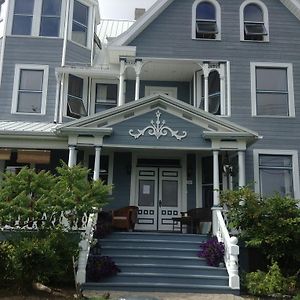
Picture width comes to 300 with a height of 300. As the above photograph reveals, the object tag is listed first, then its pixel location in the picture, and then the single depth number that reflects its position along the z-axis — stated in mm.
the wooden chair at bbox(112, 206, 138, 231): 9510
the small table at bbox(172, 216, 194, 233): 9704
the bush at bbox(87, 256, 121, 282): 7494
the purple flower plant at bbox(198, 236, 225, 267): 8023
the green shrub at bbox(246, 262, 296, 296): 7165
